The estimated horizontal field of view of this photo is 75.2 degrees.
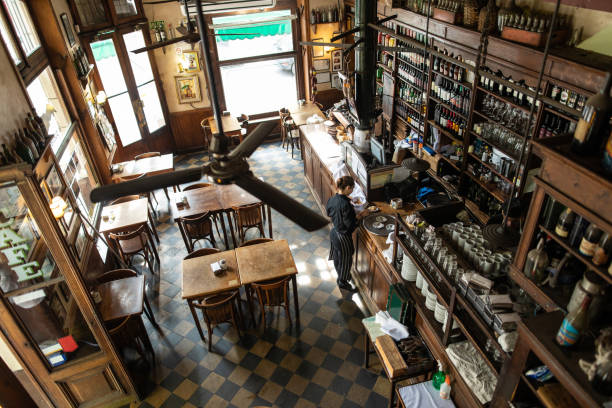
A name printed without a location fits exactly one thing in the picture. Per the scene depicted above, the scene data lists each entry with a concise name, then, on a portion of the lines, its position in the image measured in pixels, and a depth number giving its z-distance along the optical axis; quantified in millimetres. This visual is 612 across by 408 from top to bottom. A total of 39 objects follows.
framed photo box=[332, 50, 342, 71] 10359
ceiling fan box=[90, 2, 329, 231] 2383
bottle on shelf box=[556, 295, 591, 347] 2150
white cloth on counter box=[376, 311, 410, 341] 4301
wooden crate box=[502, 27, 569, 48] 4304
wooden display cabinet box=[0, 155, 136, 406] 3537
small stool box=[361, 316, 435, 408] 3971
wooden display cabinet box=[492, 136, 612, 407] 2029
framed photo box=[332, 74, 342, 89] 10423
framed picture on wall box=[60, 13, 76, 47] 6338
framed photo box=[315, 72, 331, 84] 10672
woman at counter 5344
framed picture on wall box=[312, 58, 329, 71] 10414
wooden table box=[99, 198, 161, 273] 6316
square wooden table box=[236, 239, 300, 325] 5145
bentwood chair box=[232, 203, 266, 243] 6602
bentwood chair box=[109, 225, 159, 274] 6153
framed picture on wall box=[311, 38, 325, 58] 10086
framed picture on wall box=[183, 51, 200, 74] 9648
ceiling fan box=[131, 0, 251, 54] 4188
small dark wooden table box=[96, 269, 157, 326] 5449
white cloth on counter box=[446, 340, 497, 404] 3262
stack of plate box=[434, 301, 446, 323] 3731
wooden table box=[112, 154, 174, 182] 7611
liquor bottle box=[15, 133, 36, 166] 4188
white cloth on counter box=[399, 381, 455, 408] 3729
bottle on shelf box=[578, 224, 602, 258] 2115
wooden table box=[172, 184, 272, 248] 6609
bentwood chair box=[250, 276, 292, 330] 5051
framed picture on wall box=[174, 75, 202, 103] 9914
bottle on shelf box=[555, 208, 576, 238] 2256
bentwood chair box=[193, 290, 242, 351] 4902
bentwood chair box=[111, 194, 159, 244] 7131
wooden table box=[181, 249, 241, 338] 4984
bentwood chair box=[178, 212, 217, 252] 6477
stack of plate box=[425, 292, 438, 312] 3890
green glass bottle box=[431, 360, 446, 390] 3816
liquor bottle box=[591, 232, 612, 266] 2080
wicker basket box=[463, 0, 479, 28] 5293
